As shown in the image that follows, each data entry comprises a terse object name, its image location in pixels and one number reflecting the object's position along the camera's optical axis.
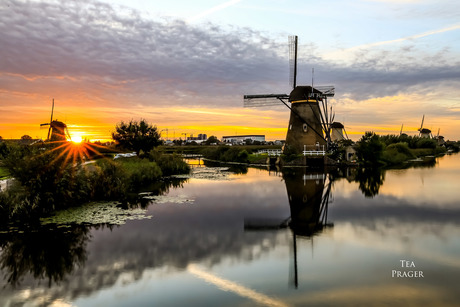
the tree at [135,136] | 37.12
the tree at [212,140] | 147.01
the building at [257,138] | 193.50
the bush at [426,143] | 80.31
